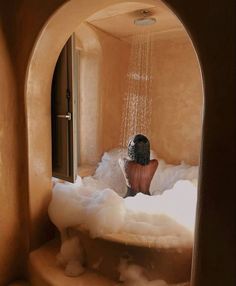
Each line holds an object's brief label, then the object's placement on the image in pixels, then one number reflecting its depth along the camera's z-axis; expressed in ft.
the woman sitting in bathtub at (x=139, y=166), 7.33
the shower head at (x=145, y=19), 8.39
